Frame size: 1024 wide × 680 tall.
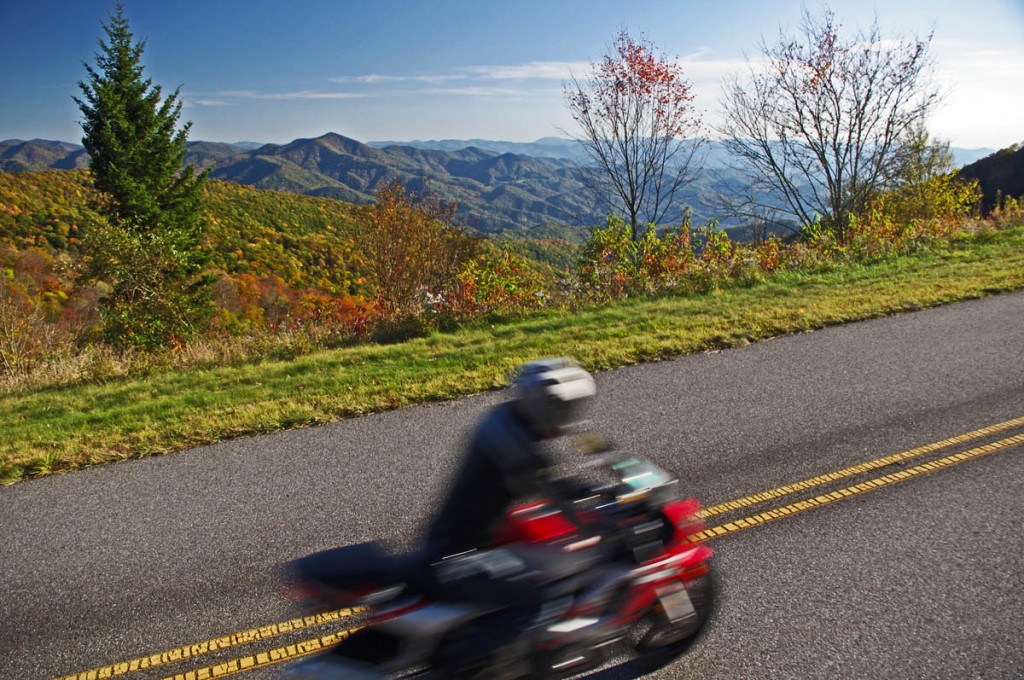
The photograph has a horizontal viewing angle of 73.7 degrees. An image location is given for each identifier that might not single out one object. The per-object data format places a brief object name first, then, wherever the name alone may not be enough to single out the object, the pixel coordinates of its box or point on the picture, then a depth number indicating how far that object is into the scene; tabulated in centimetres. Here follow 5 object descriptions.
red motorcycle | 241
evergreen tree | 3666
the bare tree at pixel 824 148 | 1598
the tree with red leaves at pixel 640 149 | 1552
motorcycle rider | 242
